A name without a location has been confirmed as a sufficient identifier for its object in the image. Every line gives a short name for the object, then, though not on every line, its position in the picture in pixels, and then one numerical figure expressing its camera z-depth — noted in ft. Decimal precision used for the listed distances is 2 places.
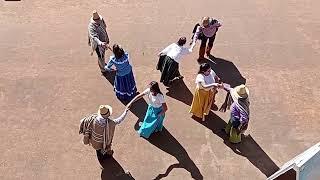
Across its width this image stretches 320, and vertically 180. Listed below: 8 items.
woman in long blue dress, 33.37
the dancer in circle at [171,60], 35.12
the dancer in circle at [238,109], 30.81
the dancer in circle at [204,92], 32.17
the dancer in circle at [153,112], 31.01
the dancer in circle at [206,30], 36.44
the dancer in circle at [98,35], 35.06
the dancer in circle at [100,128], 29.09
